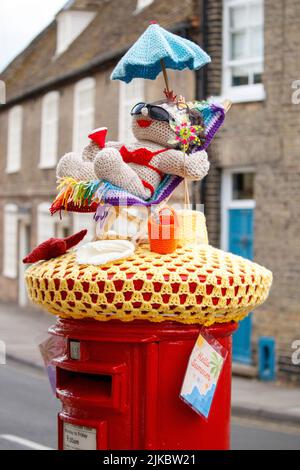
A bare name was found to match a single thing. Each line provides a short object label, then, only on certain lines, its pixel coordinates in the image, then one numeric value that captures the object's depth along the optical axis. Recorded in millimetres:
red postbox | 3117
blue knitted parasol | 3438
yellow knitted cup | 3389
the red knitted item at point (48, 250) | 3389
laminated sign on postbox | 3084
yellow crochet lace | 3033
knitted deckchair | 3291
